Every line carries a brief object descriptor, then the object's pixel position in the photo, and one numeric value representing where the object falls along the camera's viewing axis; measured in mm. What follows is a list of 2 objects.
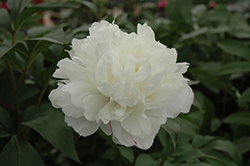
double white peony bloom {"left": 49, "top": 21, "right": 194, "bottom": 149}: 338
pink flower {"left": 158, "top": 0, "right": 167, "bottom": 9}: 1553
